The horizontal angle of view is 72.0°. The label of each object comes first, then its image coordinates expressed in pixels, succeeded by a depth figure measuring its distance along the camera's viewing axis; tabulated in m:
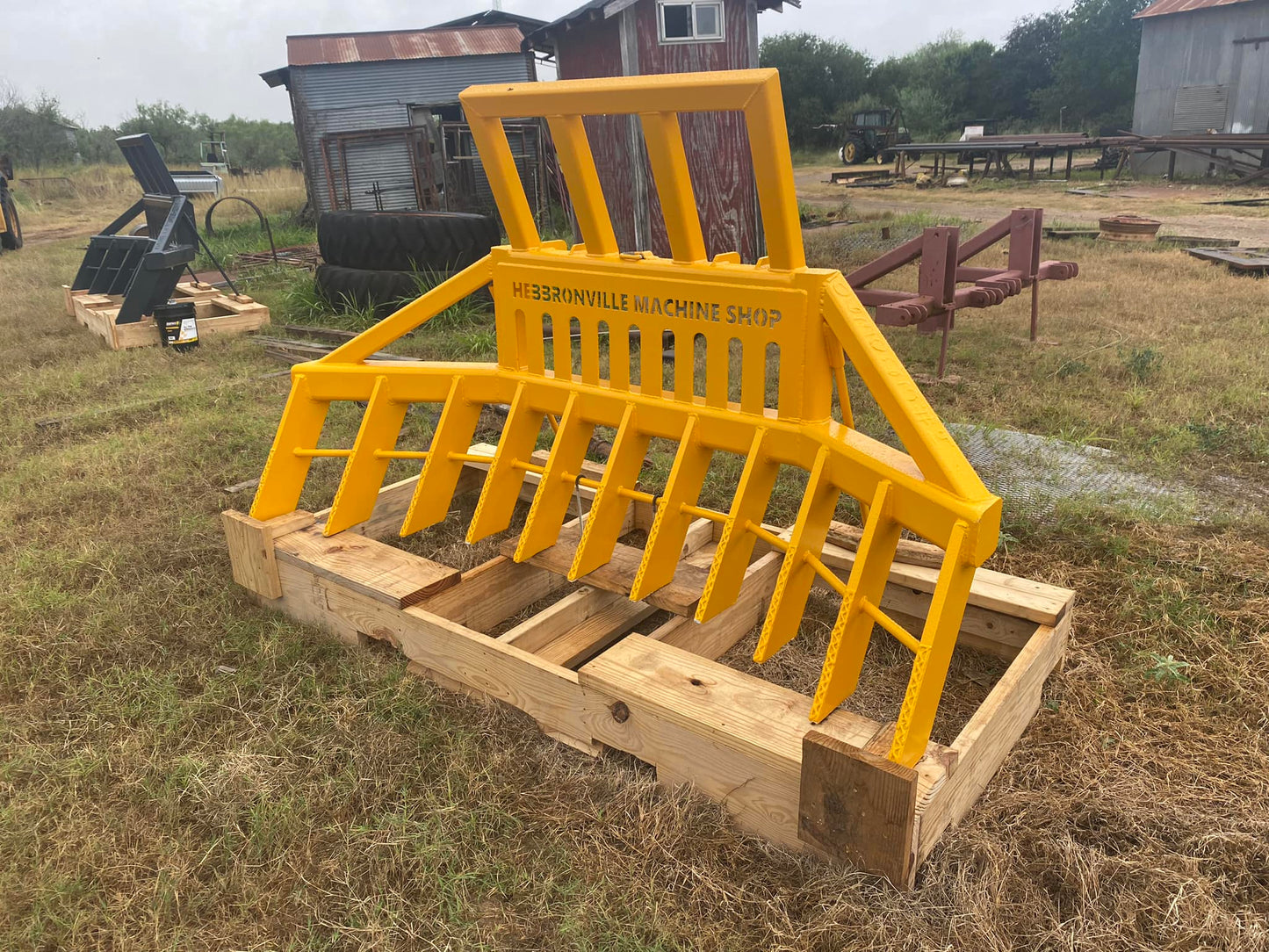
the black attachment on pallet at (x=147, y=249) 8.22
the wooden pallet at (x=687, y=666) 2.08
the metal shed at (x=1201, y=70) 21.36
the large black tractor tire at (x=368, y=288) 8.72
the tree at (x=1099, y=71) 35.12
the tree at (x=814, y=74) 40.06
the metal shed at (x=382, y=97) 17.22
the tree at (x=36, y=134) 32.97
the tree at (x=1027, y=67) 38.81
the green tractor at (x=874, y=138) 29.84
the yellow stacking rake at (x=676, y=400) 2.28
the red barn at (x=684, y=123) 10.76
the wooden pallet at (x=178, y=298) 8.23
